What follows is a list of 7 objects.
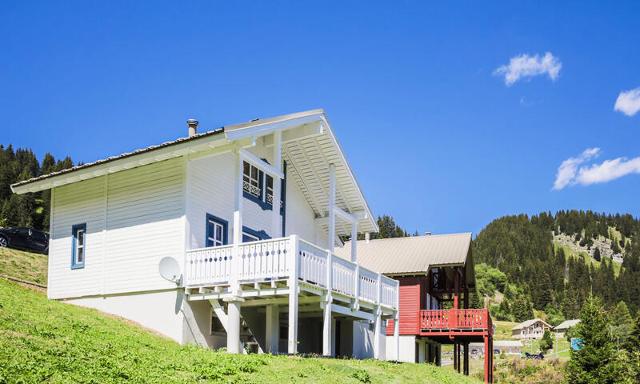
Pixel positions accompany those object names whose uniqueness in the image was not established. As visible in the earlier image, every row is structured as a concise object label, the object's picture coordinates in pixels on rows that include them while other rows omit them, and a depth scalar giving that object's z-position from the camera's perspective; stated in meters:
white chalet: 20.45
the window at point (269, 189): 26.25
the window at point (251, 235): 24.52
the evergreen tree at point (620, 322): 98.00
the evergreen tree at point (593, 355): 44.91
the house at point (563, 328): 138.66
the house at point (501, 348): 89.75
